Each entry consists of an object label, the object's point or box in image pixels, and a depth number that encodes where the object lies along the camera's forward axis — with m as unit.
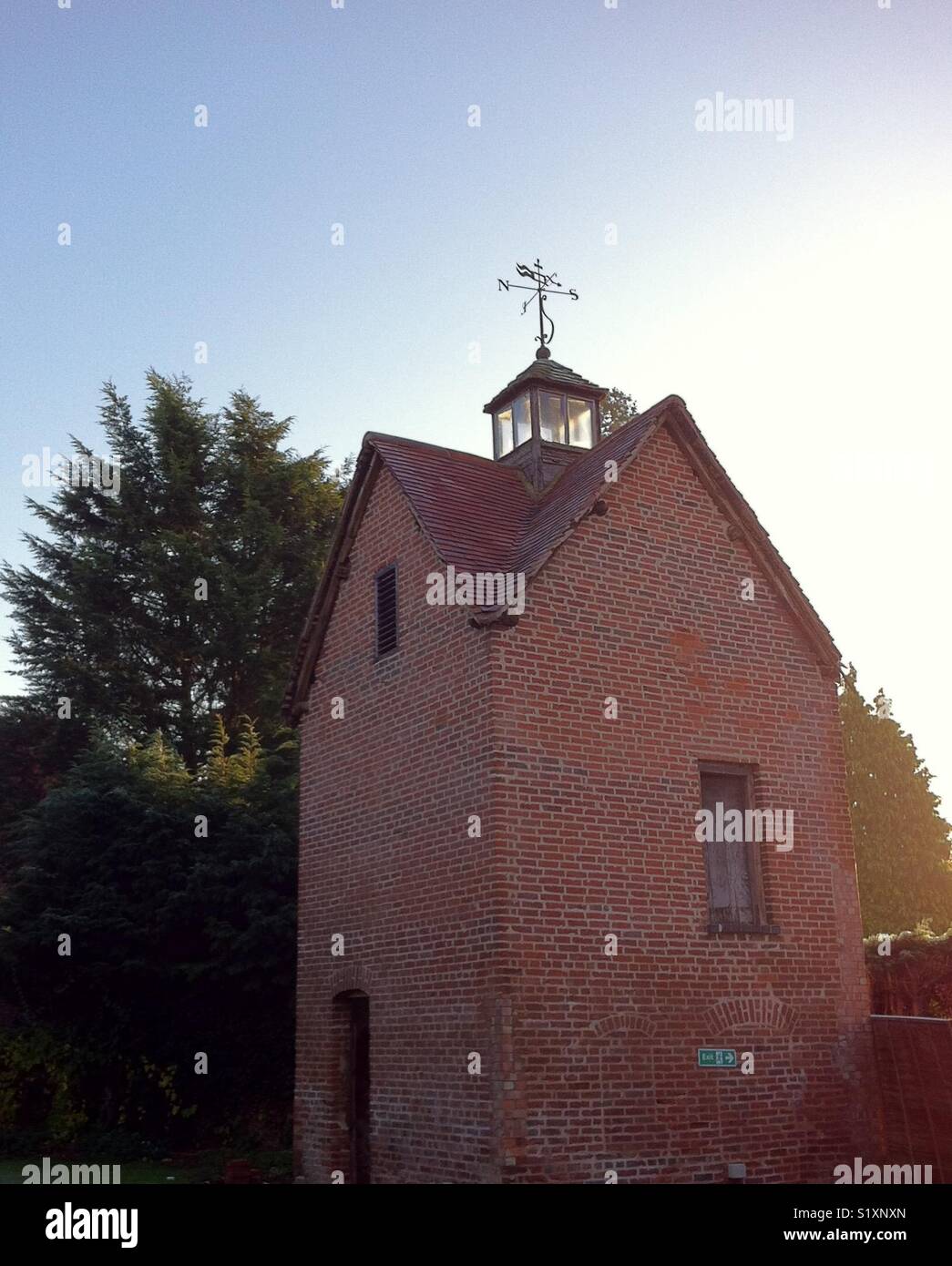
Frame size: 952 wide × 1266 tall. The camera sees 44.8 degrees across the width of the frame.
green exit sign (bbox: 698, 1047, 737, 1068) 12.23
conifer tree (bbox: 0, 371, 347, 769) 30.31
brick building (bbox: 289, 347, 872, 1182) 11.64
